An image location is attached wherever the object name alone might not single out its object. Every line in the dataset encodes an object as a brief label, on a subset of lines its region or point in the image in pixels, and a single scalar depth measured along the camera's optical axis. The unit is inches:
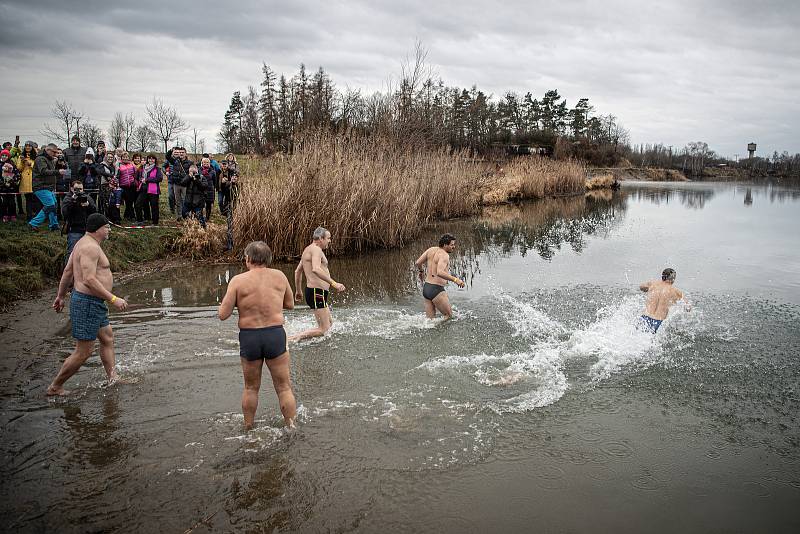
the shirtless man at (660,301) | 345.4
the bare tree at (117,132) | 2374.1
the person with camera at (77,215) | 389.1
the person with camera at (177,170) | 614.2
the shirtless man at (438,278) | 368.5
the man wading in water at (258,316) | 204.2
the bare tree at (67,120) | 2005.4
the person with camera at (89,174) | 550.9
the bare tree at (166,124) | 2339.3
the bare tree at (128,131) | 2386.3
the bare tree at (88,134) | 2118.6
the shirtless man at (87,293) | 237.9
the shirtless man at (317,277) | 320.5
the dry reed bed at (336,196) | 555.5
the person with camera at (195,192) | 599.5
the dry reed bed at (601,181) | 1916.8
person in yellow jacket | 546.0
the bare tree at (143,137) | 2496.3
